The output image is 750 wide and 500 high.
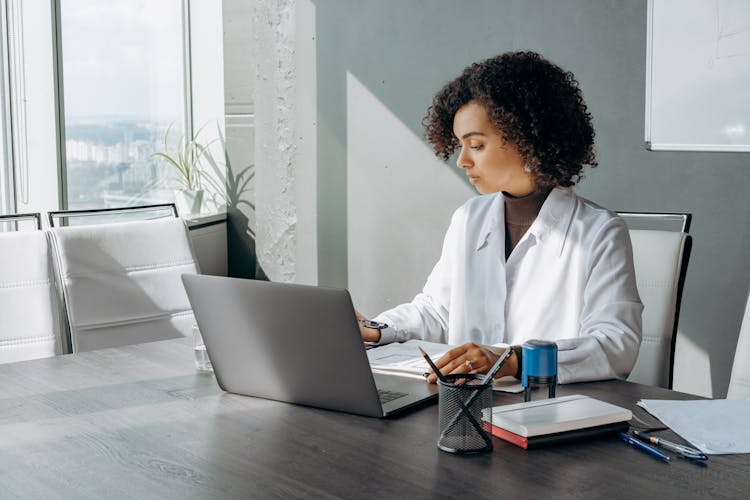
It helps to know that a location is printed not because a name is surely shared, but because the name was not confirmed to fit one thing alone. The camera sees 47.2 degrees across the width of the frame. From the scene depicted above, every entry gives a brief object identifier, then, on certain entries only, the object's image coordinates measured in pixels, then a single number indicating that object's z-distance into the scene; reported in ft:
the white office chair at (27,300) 7.55
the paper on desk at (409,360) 5.55
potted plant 17.24
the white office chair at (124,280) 7.89
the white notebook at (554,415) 4.42
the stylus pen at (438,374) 4.49
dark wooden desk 3.91
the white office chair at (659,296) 6.86
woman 6.51
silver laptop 4.83
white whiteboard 9.88
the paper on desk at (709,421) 4.44
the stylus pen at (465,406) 4.36
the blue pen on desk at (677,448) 4.25
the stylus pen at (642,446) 4.25
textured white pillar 15.72
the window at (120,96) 15.62
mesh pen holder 4.35
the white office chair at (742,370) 6.27
